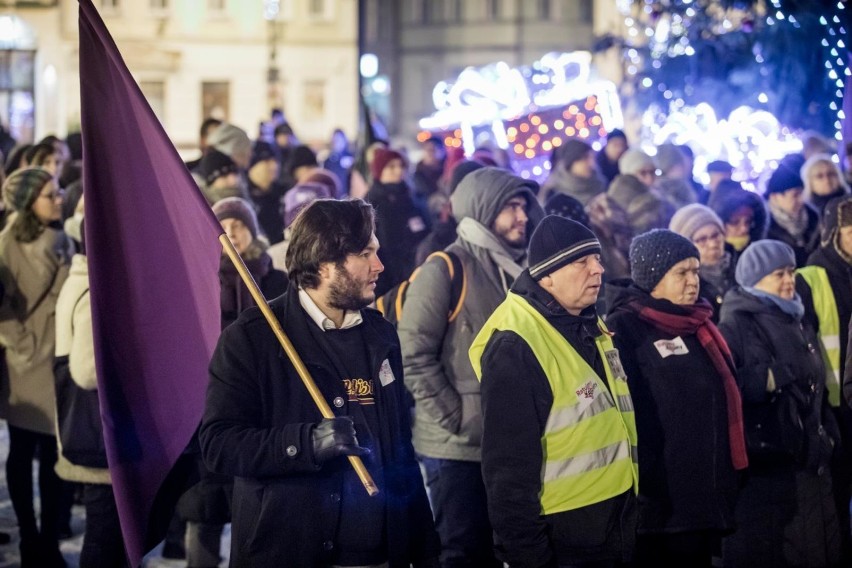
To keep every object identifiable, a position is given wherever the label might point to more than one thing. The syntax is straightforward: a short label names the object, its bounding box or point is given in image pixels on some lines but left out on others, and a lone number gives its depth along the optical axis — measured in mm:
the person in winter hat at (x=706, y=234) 7809
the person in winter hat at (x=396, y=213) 10219
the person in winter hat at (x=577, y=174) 10969
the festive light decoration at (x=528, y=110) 14992
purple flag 4957
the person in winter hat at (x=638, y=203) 9125
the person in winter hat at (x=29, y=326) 7773
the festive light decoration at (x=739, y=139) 13742
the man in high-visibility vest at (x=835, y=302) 7324
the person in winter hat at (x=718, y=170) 11523
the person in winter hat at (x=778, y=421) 6625
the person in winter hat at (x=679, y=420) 5719
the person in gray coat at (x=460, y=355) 6336
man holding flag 4375
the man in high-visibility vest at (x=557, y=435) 4938
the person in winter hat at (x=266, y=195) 10953
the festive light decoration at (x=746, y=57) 13094
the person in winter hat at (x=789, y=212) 9750
